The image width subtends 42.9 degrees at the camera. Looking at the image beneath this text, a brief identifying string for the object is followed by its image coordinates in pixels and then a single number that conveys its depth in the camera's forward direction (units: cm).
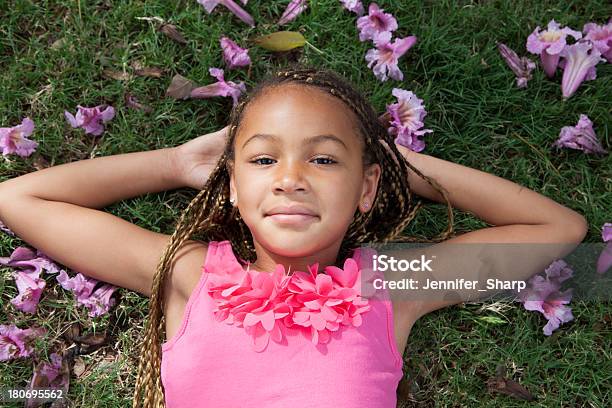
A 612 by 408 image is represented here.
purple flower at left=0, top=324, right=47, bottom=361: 296
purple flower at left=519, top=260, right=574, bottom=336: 302
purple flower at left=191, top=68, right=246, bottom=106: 312
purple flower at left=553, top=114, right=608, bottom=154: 315
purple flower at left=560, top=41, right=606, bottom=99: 315
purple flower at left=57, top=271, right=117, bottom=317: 299
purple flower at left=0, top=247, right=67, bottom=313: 300
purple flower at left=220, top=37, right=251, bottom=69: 315
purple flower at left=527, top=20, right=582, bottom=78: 315
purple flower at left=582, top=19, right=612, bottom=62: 321
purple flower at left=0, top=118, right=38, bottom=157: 309
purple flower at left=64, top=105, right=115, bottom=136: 312
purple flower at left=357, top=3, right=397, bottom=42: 318
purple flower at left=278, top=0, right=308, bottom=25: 323
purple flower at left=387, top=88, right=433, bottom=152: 307
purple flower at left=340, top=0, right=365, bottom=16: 320
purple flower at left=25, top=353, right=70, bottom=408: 297
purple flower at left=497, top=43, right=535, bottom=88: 322
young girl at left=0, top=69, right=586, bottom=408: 251
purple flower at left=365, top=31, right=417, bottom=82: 316
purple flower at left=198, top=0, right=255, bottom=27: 319
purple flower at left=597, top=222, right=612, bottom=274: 306
